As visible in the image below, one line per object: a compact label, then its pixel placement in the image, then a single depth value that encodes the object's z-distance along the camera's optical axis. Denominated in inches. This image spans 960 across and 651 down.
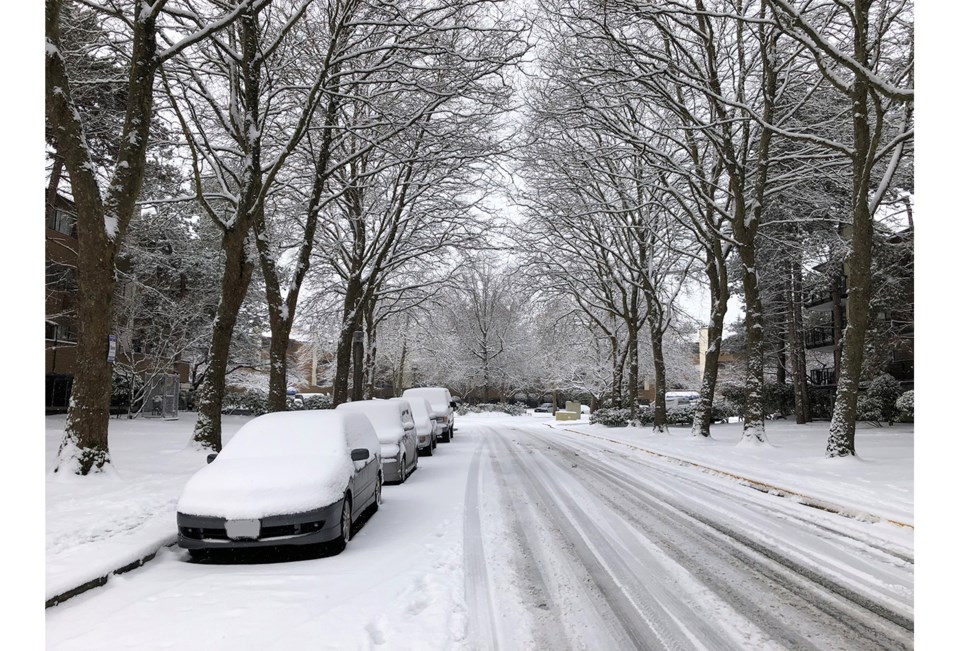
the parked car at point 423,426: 722.8
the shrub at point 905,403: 1018.7
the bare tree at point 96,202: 396.5
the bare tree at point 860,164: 539.8
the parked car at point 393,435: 496.7
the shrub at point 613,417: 1342.3
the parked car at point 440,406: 917.8
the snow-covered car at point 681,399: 1935.3
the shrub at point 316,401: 1576.0
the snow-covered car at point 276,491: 265.7
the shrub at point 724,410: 1460.4
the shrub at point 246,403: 1411.2
